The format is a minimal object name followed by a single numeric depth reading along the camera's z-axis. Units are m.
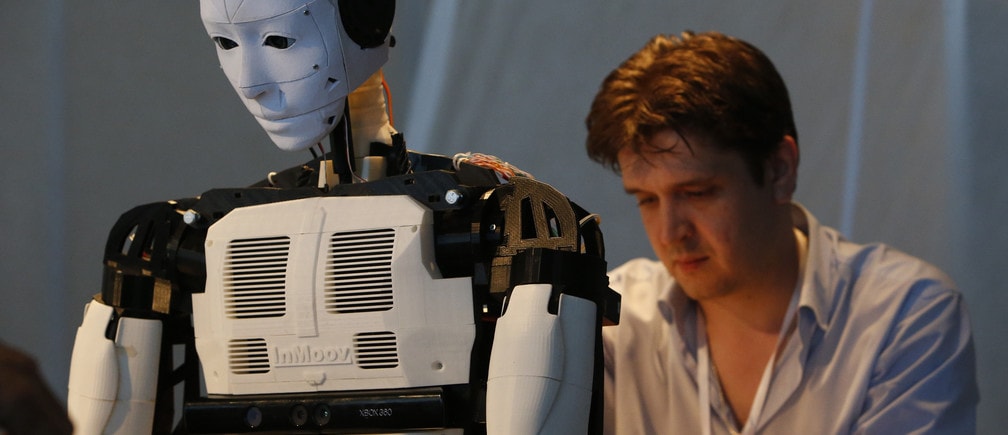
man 4.79
